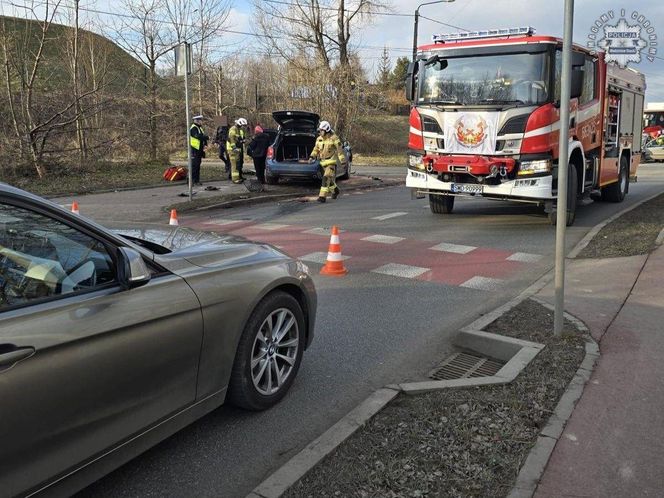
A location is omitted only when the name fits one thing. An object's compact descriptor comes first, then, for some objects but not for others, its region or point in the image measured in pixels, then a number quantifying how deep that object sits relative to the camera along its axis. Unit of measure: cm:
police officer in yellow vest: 1619
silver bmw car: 220
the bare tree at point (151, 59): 2225
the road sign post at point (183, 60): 1136
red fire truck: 959
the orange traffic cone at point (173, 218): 891
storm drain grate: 430
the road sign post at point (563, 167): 411
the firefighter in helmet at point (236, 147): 1670
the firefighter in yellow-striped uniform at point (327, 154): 1402
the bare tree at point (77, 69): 1770
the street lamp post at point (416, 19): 3195
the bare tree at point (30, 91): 1622
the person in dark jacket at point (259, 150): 1672
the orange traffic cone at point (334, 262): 712
